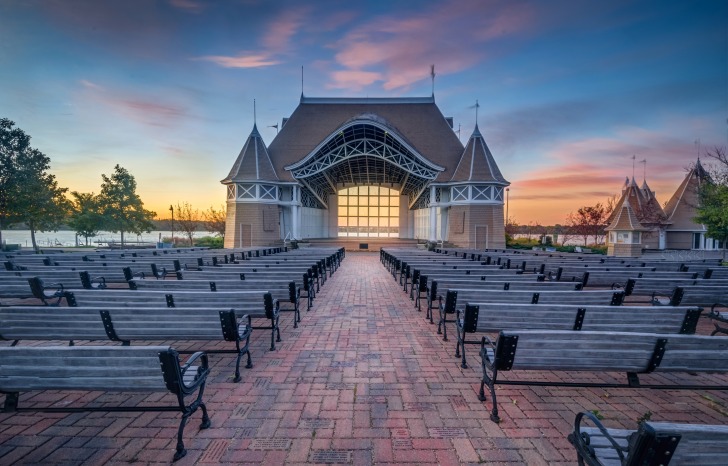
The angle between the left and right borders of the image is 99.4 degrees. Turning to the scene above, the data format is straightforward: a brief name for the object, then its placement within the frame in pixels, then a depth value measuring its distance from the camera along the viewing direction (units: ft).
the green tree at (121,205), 102.83
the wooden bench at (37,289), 18.61
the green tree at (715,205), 54.83
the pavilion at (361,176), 79.36
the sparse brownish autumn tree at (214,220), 131.75
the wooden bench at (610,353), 8.84
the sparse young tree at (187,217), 128.57
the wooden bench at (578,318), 11.80
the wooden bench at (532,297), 15.25
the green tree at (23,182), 73.46
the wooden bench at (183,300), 14.19
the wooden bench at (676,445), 4.46
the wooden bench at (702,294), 17.34
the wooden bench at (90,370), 7.73
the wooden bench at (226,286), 17.89
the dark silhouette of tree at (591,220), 122.21
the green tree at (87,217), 101.14
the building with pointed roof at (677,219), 103.56
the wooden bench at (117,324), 11.52
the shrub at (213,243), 91.76
